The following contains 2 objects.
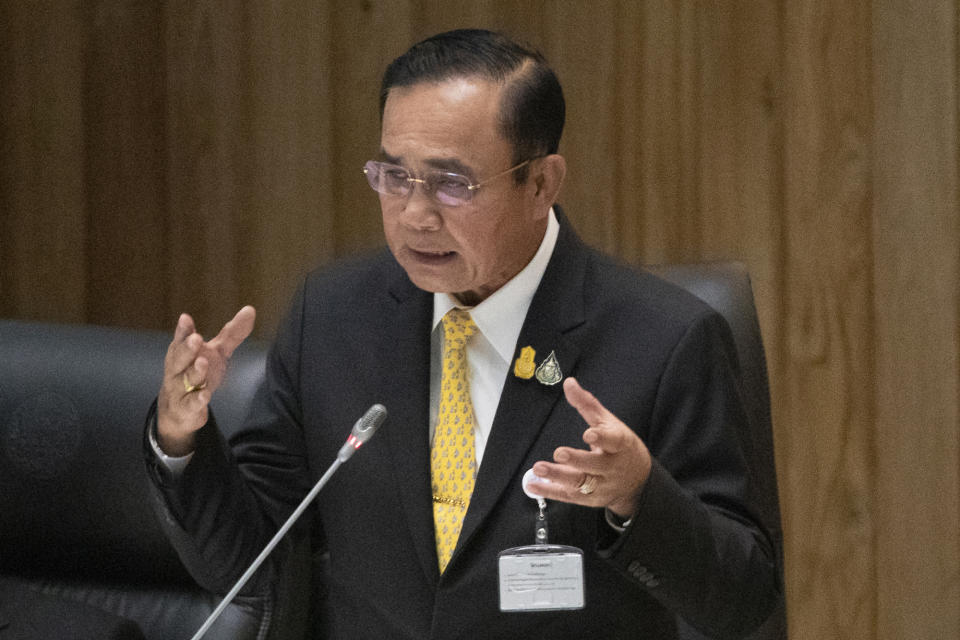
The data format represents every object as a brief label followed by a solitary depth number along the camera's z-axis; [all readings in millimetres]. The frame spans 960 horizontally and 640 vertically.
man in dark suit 9204
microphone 9046
